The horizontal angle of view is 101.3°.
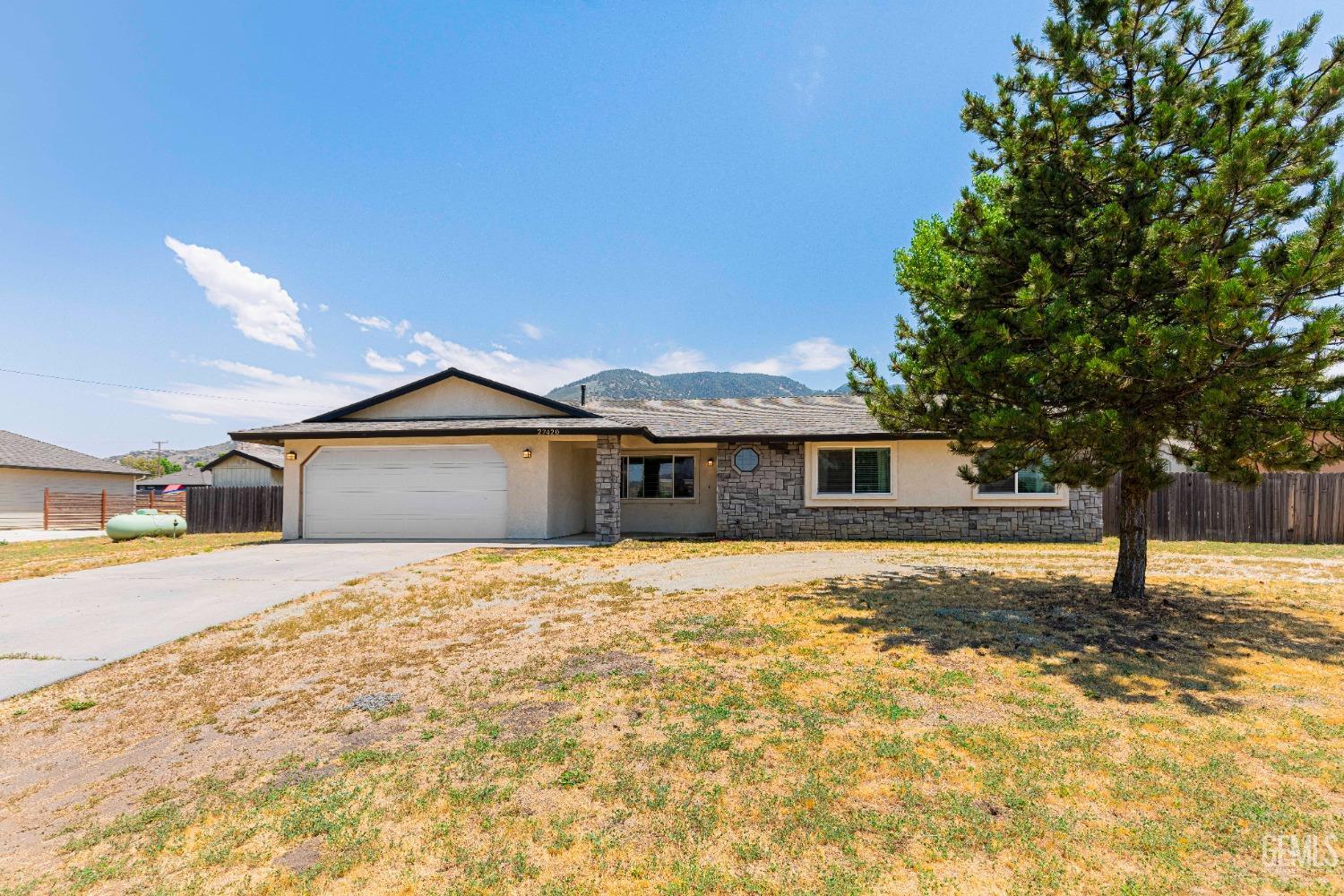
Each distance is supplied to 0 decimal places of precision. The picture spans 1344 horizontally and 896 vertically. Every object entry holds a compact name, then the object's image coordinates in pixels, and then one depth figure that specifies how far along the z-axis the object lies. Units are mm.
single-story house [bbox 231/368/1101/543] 13039
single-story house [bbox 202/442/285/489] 34438
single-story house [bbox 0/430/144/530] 23250
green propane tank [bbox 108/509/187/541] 15969
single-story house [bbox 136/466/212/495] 41094
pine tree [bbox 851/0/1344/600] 4484
